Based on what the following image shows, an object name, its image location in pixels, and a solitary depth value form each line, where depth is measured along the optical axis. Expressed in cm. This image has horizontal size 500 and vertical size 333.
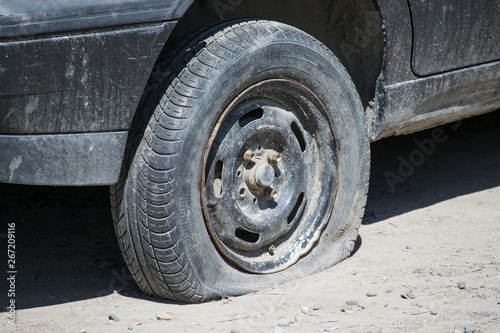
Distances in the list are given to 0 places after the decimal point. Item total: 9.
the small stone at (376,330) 440
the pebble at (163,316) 474
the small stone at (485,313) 465
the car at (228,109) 419
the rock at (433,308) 472
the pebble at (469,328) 441
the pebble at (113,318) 477
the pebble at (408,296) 500
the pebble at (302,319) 466
